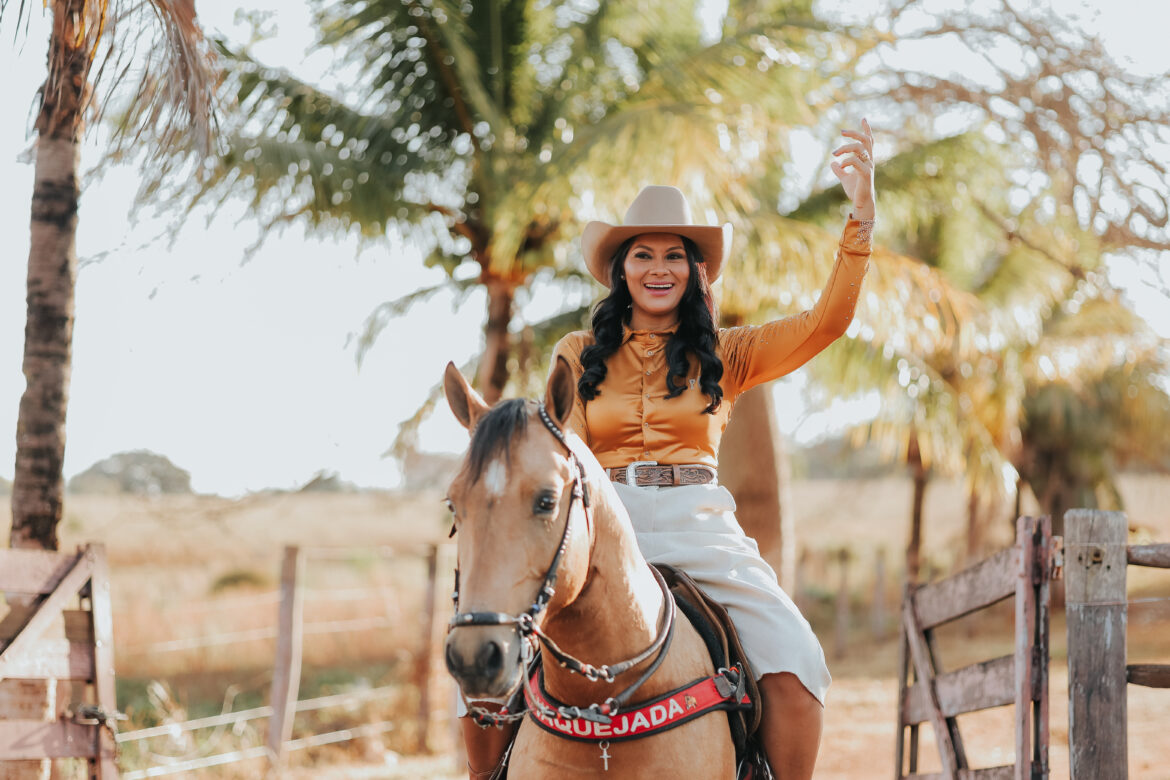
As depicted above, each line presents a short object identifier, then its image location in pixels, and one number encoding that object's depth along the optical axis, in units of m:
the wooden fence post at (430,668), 10.33
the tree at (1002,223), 9.53
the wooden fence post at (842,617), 18.25
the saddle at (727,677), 2.77
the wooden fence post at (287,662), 8.50
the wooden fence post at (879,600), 19.41
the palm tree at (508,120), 8.29
